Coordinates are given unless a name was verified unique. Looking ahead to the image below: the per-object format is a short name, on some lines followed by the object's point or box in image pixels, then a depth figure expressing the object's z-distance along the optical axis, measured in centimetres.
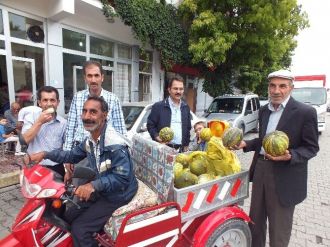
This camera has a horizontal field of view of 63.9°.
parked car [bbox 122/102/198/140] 553
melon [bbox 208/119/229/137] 294
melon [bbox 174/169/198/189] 238
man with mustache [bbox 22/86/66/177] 265
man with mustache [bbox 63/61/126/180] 280
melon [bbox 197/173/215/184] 243
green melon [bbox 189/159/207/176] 259
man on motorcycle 195
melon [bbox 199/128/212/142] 305
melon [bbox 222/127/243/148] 244
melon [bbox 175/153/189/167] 274
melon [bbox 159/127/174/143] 332
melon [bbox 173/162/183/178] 250
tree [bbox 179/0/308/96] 989
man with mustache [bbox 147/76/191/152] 371
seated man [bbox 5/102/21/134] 654
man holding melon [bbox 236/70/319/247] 236
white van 989
